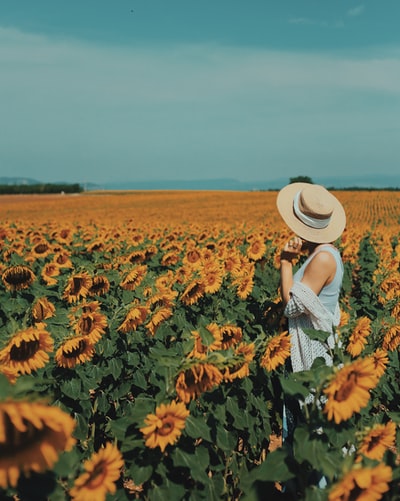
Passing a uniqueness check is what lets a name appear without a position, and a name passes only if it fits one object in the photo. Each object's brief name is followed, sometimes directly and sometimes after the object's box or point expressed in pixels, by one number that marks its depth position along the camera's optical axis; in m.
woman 2.93
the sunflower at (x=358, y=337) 2.70
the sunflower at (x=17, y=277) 4.64
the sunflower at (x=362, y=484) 1.51
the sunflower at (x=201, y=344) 2.28
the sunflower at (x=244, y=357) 2.29
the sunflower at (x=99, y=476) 1.55
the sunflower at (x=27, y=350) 2.20
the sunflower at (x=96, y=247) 8.08
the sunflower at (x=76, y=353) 2.66
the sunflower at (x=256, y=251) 6.57
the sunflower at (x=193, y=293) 3.86
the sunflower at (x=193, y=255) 6.15
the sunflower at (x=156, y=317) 3.21
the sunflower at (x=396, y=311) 4.40
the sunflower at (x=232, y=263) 4.77
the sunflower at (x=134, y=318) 3.10
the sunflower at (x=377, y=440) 1.88
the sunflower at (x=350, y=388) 1.75
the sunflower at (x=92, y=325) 2.96
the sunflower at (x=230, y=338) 2.69
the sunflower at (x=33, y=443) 1.19
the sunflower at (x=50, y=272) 5.26
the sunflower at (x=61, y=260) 6.01
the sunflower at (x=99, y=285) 4.31
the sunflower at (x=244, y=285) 4.23
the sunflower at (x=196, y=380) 1.90
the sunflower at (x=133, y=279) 4.37
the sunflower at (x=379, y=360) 2.52
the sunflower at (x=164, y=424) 1.82
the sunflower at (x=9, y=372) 1.97
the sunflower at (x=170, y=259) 6.64
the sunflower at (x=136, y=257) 6.47
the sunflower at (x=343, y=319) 3.15
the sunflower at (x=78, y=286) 4.11
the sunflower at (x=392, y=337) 3.46
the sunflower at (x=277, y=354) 2.62
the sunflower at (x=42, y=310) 3.16
